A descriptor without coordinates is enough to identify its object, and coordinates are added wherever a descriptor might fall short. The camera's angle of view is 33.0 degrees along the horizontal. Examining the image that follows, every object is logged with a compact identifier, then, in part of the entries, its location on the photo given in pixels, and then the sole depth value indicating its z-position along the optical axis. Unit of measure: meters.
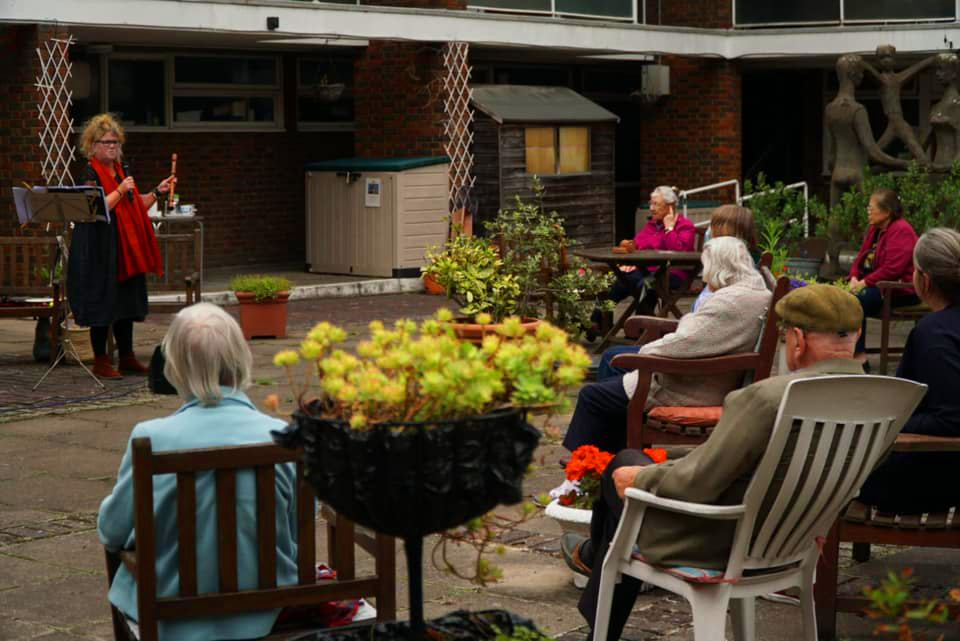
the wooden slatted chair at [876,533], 5.00
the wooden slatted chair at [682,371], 6.41
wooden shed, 20.03
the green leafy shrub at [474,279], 9.15
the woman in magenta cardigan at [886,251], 10.62
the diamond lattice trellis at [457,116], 18.67
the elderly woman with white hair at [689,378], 6.49
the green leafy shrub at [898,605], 2.32
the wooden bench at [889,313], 10.45
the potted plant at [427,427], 2.89
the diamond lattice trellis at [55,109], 15.12
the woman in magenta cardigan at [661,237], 12.49
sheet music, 10.51
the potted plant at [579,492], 5.54
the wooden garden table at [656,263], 11.72
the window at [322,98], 20.61
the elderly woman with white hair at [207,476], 3.86
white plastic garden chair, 4.16
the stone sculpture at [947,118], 16.08
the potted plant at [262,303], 12.97
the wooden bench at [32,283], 11.25
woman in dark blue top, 5.09
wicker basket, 11.45
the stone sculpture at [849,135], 15.83
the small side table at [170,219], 15.34
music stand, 10.52
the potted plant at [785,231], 13.85
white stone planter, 5.57
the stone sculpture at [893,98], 16.16
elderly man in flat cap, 4.18
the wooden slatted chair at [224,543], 3.70
